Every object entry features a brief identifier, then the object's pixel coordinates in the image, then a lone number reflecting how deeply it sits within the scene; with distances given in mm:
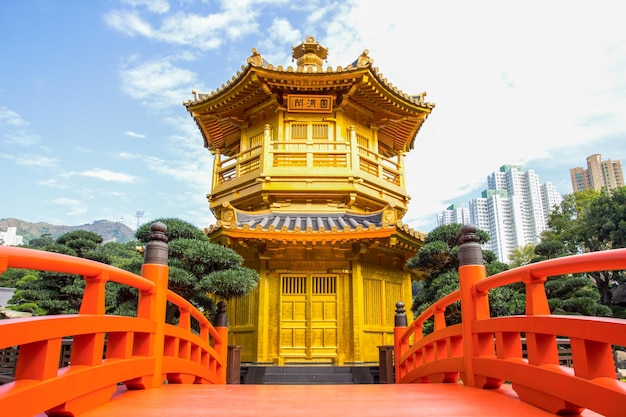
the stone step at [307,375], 9727
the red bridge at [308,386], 2305
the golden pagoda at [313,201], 10406
